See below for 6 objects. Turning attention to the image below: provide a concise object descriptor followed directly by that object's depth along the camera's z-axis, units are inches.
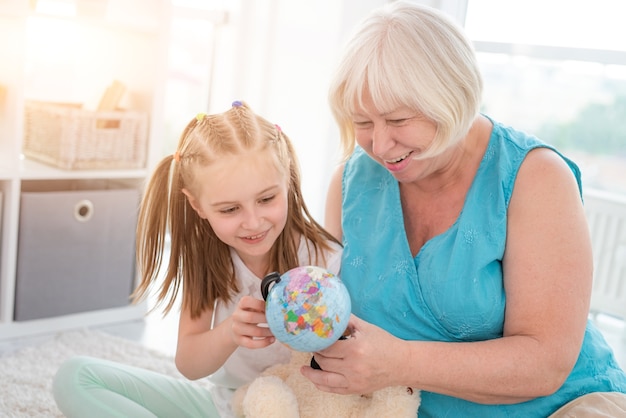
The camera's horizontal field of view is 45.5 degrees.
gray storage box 98.2
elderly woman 49.9
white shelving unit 95.3
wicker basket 101.8
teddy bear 52.4
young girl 55.6
